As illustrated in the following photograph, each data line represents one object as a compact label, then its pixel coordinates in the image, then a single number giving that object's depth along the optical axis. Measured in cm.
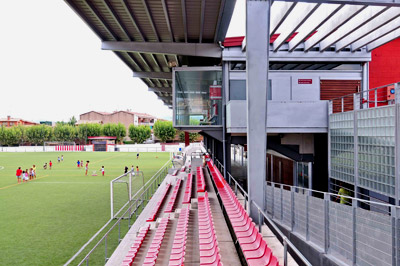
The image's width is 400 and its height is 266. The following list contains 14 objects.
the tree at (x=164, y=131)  9100
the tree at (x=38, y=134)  8739
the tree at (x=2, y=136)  8416
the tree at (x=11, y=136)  8488
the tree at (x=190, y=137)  9340
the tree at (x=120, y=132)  9350
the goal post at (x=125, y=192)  1453
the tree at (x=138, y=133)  9325
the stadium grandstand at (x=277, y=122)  635
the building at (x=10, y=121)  12141
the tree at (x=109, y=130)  9281
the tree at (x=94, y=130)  9281
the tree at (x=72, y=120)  11888
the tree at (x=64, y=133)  8925
